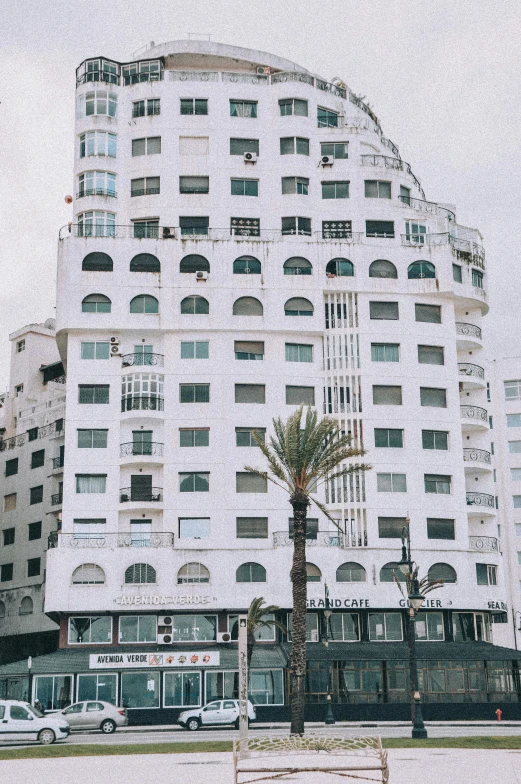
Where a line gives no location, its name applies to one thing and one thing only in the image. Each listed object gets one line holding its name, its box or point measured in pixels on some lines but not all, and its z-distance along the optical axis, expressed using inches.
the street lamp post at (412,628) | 1478.8
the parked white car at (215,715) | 1915.6
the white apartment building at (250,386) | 2346.2
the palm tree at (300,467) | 1781.5
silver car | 1852.9
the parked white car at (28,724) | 1609.3
